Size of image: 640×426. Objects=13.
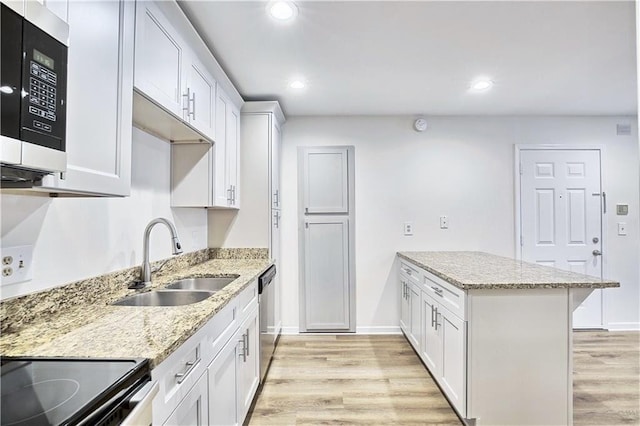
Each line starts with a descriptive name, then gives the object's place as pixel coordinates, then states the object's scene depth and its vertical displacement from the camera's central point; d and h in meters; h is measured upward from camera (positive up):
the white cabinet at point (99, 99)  0.99 +0.40
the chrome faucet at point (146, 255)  1.78 -0.20
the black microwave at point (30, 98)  0.72 +0.28
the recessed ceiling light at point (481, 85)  2.74 +1.17
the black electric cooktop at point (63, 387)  0.64 -0.38
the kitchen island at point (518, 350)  1.83 -0.72
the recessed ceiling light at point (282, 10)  1.73 +1.13
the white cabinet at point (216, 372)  1.04 -0.62
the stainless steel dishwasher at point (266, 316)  2.33 -0.76
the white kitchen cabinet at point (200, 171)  2.39 +0.36
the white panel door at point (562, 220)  3.62 +0.01
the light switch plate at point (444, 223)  3.64 -0.03
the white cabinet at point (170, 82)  1.44 +0.72
